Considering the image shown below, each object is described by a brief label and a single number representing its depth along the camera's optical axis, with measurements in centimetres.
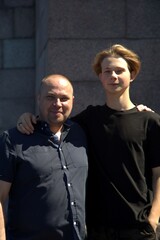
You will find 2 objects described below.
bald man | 320
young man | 341
